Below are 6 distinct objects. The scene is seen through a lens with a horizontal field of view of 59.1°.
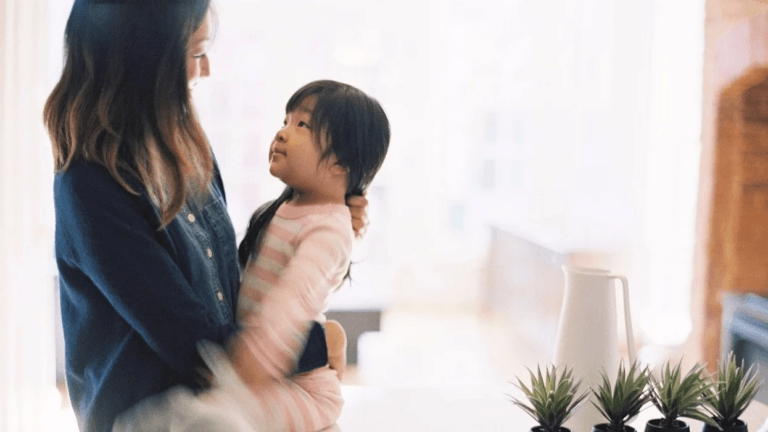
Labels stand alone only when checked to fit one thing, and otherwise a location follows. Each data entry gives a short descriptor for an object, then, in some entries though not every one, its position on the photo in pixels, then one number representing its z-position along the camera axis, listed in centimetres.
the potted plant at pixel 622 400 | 92
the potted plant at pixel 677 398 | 93
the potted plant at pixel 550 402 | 91
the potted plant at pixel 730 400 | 94
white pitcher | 103
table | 114
